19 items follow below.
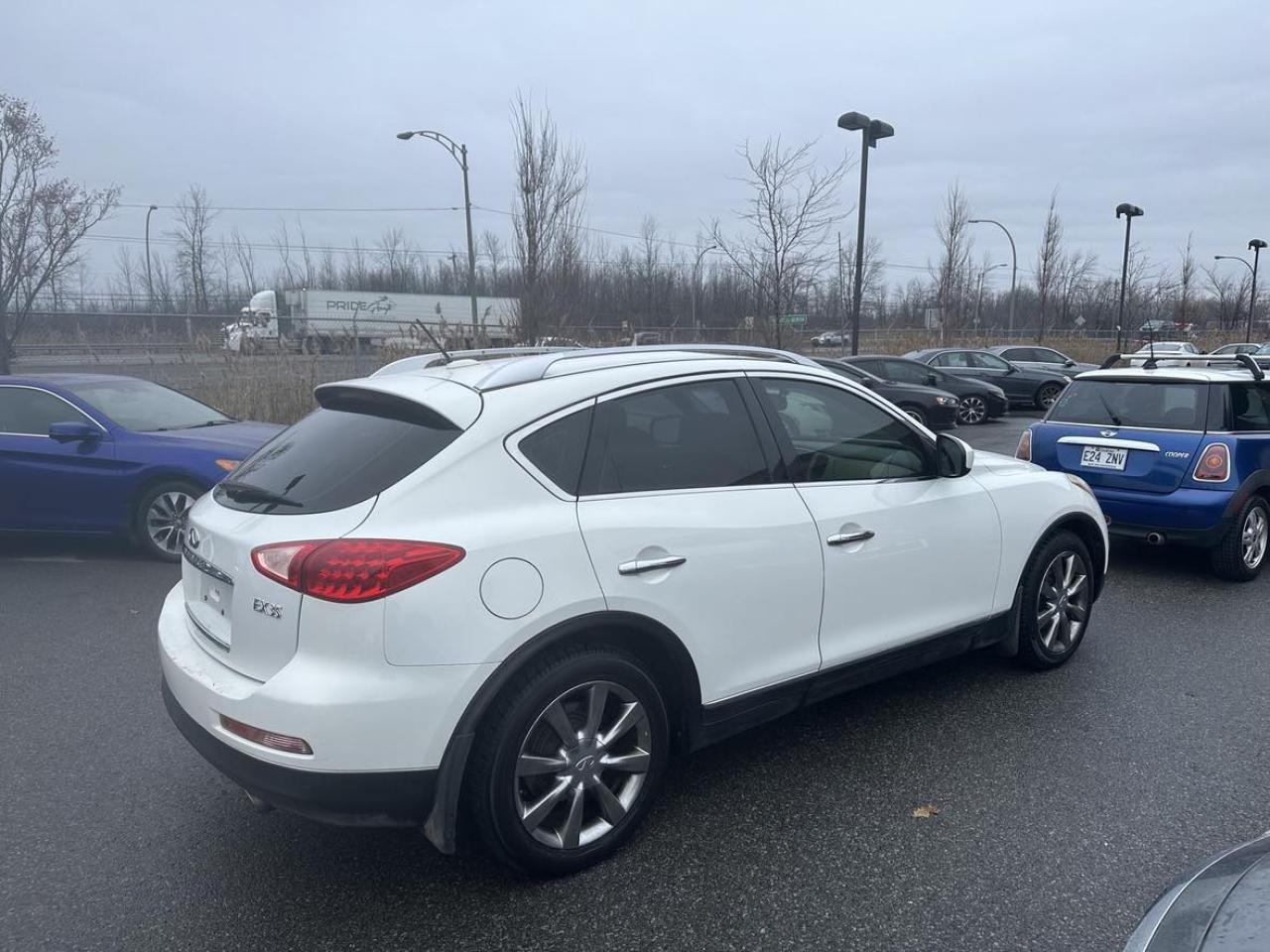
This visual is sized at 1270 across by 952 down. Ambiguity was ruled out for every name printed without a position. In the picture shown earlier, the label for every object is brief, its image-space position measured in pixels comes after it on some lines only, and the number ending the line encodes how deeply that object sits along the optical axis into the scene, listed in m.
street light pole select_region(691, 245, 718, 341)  37.45
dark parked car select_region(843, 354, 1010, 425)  18.05
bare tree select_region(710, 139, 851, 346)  16.12
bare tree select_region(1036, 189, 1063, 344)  39.44
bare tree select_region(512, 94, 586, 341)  13.61
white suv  2.66
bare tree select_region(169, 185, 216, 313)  44.59
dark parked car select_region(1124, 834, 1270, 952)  1.73
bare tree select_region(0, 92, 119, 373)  11.88
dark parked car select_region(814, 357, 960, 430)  16.59
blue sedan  7.23
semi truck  13.91
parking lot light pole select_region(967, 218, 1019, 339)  37.63
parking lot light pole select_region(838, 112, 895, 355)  15.51
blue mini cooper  6.41
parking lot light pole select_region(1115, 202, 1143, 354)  28.36
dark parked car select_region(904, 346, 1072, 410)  21.64
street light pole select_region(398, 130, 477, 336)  21.45
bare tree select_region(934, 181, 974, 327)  36.78
